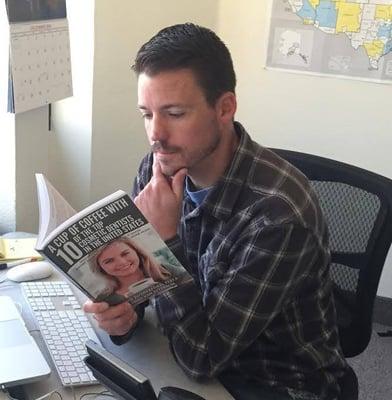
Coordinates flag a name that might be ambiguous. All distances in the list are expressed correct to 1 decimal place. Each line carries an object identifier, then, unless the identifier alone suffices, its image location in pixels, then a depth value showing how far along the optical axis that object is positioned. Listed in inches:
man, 43.4
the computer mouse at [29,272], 54.6
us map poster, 96.0
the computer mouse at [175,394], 34.8
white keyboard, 42.1
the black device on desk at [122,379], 34.1
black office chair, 54.6
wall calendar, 65.6
